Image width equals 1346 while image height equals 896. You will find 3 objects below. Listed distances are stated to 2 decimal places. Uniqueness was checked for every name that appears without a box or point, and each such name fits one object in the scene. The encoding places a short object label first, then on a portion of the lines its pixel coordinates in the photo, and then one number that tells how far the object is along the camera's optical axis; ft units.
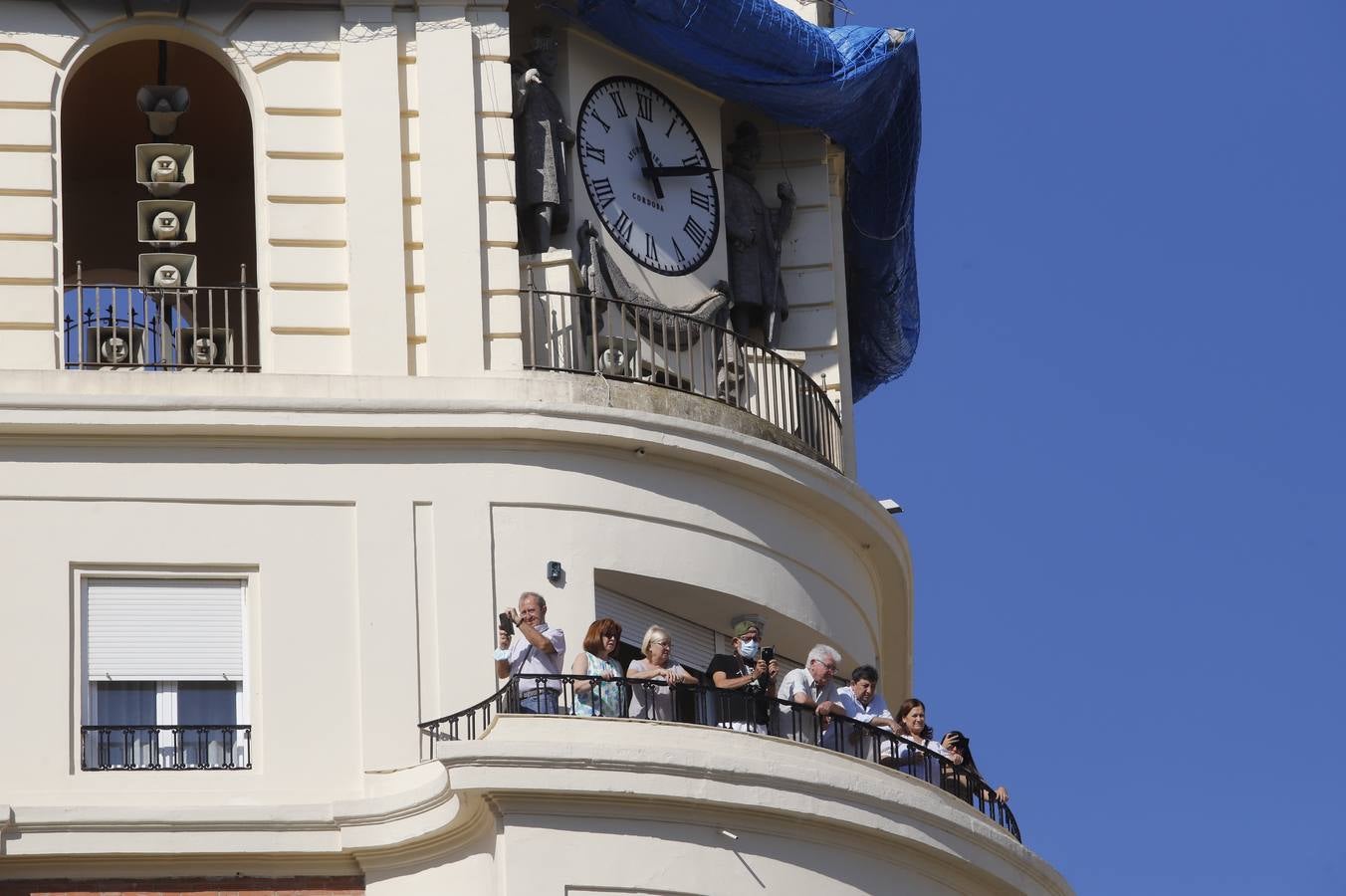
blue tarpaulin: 134.10
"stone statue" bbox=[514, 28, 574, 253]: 130.21
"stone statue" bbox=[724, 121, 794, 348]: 136.87
